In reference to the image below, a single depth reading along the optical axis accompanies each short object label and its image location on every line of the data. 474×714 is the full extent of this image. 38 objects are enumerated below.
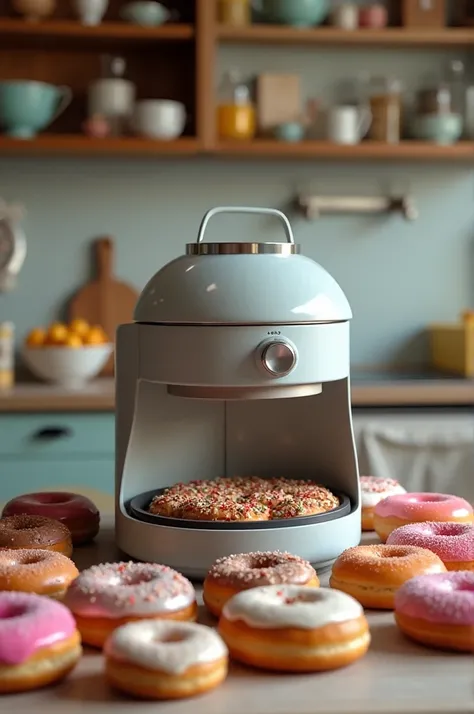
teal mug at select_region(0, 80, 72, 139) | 3.09
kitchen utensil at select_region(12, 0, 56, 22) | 3.12
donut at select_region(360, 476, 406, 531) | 1.45
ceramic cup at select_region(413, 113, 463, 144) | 3.28
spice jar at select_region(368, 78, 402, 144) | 3.31
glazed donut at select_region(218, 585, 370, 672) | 0.89
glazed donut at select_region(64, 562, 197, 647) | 0.96
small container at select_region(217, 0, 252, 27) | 3.21
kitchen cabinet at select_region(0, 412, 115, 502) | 2.86
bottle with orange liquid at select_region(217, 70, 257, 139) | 3.21
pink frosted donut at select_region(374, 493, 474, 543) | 1.33
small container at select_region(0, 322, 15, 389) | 3.11
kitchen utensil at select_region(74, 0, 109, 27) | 3.14
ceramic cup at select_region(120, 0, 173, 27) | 3.14
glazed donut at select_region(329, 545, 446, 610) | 1.07
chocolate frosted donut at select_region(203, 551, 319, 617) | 1.03
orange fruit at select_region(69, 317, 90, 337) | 3.13
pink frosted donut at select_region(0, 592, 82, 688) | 0.85
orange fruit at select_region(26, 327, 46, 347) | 3.08
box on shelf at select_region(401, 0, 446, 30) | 3.30
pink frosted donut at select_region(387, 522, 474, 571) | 1.16
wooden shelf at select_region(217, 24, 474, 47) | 3.16
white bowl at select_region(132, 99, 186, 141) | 3.14
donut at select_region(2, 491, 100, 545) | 1.37
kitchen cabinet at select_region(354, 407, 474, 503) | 2.86
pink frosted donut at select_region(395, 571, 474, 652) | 0.94
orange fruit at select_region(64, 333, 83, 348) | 3.04
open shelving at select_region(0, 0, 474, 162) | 3.11
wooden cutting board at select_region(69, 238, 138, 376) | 3.42
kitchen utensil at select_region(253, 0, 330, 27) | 3.17
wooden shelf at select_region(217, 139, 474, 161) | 3.16
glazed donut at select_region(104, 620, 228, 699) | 0.83
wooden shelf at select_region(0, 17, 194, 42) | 3.08
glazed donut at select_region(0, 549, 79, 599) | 1.05
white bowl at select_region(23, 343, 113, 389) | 3.02
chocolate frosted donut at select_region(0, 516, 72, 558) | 1.22
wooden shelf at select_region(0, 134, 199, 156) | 3.10
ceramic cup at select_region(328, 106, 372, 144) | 3.24
